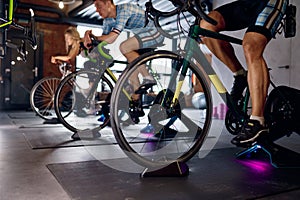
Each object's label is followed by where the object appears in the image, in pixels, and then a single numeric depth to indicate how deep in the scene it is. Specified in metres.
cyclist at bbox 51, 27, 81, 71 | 4.28
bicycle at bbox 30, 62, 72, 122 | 3.92
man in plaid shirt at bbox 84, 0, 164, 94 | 2.75
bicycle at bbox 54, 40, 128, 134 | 2.67
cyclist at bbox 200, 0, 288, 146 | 1.69
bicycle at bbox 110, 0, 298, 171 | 1.46
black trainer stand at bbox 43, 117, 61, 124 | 3.75
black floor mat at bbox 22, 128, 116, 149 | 2.33
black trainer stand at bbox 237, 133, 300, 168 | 1.75
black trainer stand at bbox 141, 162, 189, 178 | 1.49
